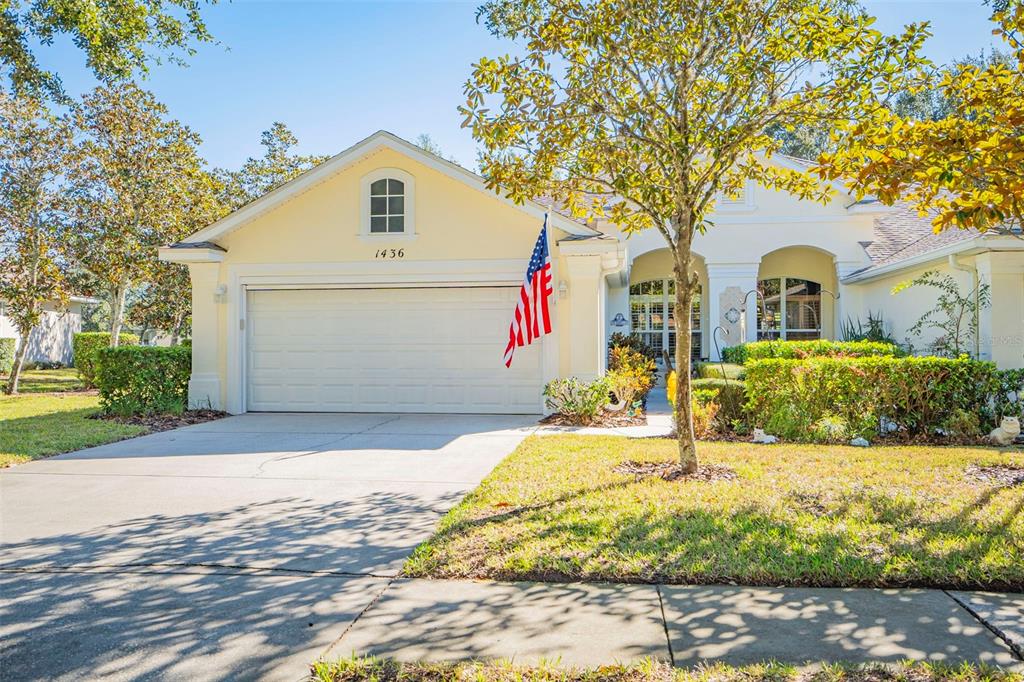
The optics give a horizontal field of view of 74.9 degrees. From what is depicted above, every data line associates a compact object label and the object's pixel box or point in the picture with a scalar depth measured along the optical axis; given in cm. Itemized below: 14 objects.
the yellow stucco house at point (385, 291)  1143
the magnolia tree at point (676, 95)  582
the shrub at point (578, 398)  1072
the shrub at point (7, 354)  2209
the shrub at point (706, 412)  893
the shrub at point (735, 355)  1459
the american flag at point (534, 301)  962
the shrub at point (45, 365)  2569
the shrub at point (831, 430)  843
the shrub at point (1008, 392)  838
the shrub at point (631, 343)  1688
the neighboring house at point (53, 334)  2609
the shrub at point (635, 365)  1245
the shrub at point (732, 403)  920
